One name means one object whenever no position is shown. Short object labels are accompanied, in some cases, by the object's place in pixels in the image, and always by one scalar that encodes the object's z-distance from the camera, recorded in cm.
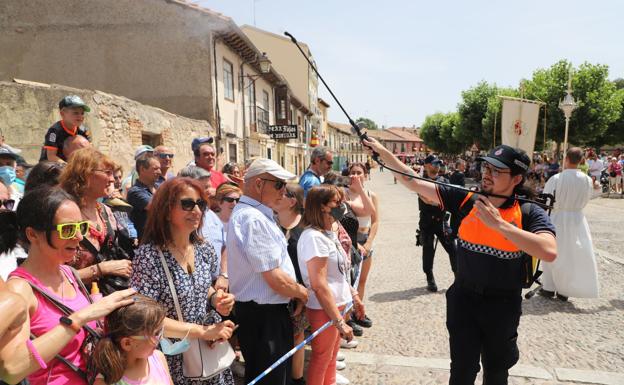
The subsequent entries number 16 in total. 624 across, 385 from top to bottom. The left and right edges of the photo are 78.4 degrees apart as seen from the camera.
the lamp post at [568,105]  1079
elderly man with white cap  228
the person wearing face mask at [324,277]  264
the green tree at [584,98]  2144
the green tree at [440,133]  4865
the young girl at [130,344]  160
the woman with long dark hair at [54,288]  147
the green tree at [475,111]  3250
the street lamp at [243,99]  1752
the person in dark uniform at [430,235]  530
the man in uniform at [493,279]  239
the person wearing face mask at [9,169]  309
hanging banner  1209
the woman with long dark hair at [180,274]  193
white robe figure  477
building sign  1812
